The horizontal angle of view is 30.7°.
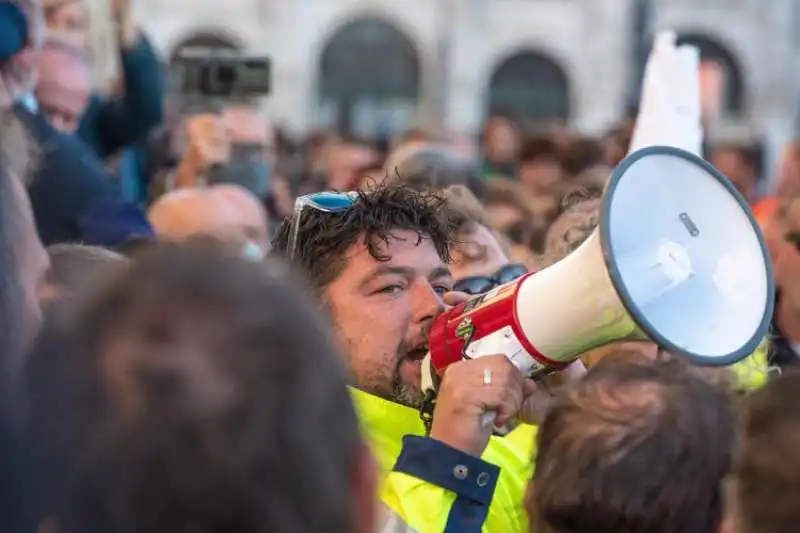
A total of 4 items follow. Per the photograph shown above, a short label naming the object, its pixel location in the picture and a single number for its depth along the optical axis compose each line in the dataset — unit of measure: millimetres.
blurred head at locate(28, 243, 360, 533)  1260
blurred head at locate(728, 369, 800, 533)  1586
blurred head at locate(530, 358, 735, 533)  2000
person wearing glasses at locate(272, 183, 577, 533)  2289
